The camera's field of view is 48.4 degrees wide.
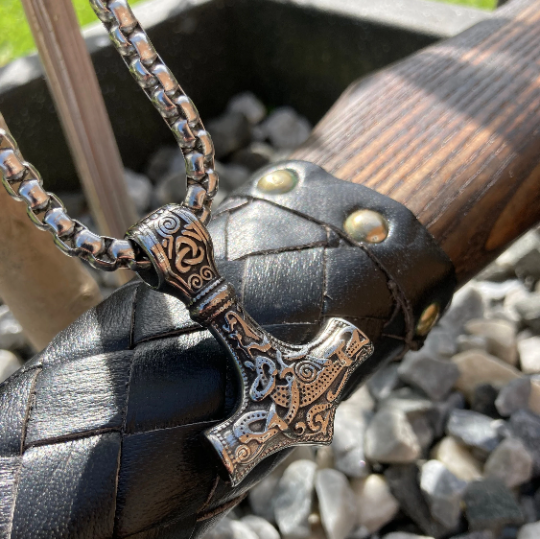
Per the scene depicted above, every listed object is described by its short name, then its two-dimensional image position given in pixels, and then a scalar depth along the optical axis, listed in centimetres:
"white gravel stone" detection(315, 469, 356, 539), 17
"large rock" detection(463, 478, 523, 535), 16
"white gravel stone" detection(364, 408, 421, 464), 18
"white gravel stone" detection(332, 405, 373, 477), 18
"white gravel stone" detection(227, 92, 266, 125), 33
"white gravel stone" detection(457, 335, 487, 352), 21
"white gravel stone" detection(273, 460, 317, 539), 17
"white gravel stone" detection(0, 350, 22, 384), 22
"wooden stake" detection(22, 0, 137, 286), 15
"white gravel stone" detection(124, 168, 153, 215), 28
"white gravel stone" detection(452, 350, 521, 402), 20
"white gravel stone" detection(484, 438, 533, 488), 17
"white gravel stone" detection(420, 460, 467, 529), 16
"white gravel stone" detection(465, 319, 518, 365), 21
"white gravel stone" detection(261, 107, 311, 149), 31
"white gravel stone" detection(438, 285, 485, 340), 23
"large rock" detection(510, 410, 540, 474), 18
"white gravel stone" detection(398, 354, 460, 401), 20
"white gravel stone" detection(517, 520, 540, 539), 16
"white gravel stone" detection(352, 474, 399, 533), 17
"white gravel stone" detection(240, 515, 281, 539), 17
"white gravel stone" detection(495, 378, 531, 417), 19
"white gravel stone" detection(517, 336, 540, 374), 20
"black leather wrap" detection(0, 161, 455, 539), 9
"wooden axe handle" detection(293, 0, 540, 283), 13
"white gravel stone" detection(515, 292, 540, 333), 22
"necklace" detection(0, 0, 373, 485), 10
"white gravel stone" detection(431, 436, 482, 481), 18
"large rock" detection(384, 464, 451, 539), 17
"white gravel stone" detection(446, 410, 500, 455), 18
